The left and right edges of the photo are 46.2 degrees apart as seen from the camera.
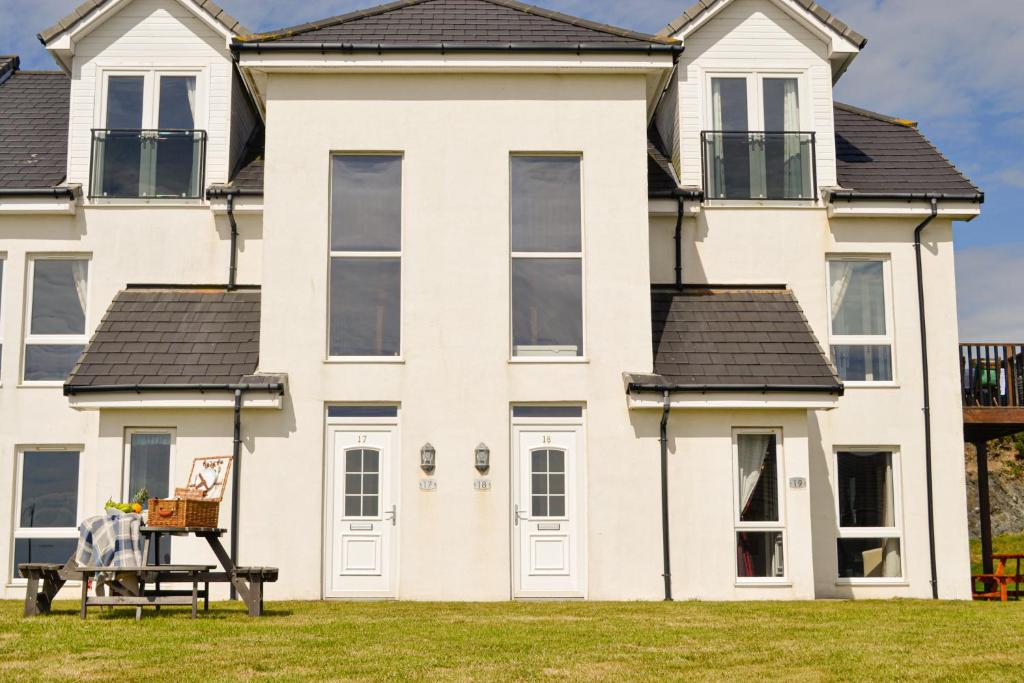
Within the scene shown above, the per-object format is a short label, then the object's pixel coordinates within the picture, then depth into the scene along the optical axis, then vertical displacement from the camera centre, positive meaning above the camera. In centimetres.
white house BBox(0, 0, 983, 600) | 1636 +277
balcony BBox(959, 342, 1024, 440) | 1938 +203
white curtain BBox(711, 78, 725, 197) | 1917 +578
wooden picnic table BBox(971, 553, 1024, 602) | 1733 -112
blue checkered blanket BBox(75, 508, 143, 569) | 1310 -32
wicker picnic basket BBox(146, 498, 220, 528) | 1301 +0
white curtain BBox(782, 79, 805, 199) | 1920 +575
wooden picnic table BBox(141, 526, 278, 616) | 1296 -68
